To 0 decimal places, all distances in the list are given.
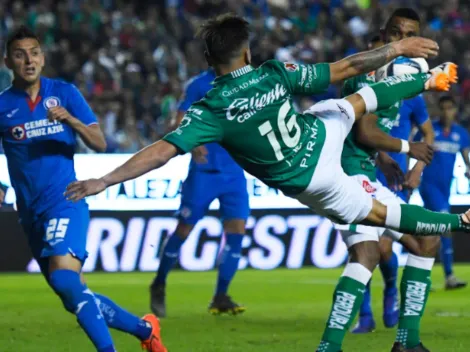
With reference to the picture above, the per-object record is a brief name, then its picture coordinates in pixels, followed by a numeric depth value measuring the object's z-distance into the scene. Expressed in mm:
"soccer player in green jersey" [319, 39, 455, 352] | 15422
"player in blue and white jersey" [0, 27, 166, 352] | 14781
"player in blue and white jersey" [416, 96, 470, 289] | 27172
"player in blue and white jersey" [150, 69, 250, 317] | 21734
